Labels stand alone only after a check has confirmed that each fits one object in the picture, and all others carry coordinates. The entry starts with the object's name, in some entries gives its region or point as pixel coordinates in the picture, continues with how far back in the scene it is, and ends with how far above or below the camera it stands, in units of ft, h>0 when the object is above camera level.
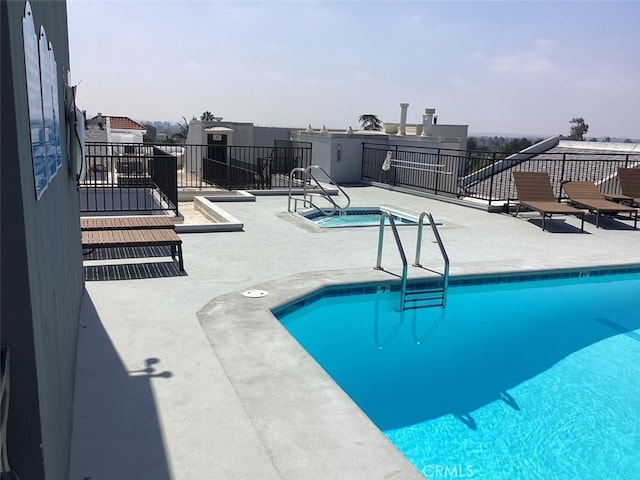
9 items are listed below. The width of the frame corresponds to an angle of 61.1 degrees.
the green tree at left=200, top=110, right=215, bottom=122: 174.66 +8.52
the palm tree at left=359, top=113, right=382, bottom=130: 165.78 +7.17
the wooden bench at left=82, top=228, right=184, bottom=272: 20.37 -3.87
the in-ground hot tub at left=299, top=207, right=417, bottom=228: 37.22 -5.15
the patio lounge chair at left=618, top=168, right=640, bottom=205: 41.70 -2.28
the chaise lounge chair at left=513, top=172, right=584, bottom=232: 38.06 -2.82
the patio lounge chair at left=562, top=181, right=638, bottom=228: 36.58 -3.51
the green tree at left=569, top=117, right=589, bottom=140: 220.02 +9.28
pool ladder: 21.71 -5.98
